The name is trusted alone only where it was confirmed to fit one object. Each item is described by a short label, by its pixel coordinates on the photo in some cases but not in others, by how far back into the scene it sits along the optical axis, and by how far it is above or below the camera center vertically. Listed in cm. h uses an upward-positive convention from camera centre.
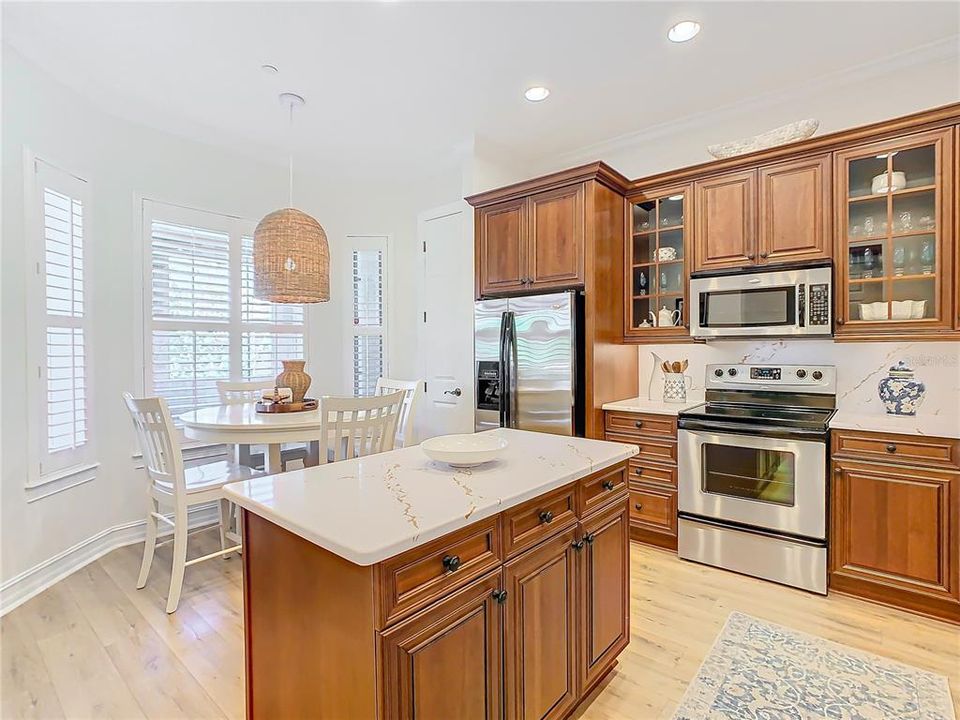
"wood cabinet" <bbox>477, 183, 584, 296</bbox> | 331 +81
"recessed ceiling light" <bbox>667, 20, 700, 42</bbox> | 245 +165
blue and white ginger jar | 271 -21
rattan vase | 321 -15
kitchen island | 107 -59
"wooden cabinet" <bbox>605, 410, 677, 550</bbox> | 309 -77
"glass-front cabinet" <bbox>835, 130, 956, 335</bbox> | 248 +62
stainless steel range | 260 -70
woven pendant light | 301 +63
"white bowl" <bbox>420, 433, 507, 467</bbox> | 159 -32
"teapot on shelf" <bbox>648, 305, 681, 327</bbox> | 339 +26
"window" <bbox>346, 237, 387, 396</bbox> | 469 +40
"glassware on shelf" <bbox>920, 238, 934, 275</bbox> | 254 +50
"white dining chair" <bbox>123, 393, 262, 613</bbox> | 246 -70
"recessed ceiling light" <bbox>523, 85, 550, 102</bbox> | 306 +166
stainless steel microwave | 276 +31
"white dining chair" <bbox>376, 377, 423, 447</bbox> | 314 -27
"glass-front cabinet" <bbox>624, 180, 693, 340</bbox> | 333 +64
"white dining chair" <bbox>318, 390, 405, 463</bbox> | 256 -37
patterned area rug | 175 -127
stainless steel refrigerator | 323 -5
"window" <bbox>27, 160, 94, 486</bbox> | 276 +19
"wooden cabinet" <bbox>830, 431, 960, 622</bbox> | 229 -87
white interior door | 397 +30
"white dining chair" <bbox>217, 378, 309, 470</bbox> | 331 -32
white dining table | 263 -39
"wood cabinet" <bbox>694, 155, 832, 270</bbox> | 280 +84
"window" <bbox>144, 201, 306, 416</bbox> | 357 +36
